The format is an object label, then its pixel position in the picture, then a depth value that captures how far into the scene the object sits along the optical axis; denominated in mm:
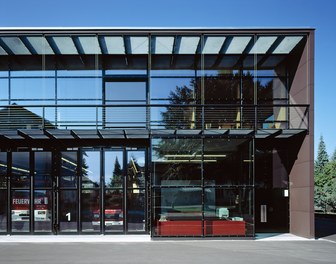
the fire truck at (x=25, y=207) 19031
